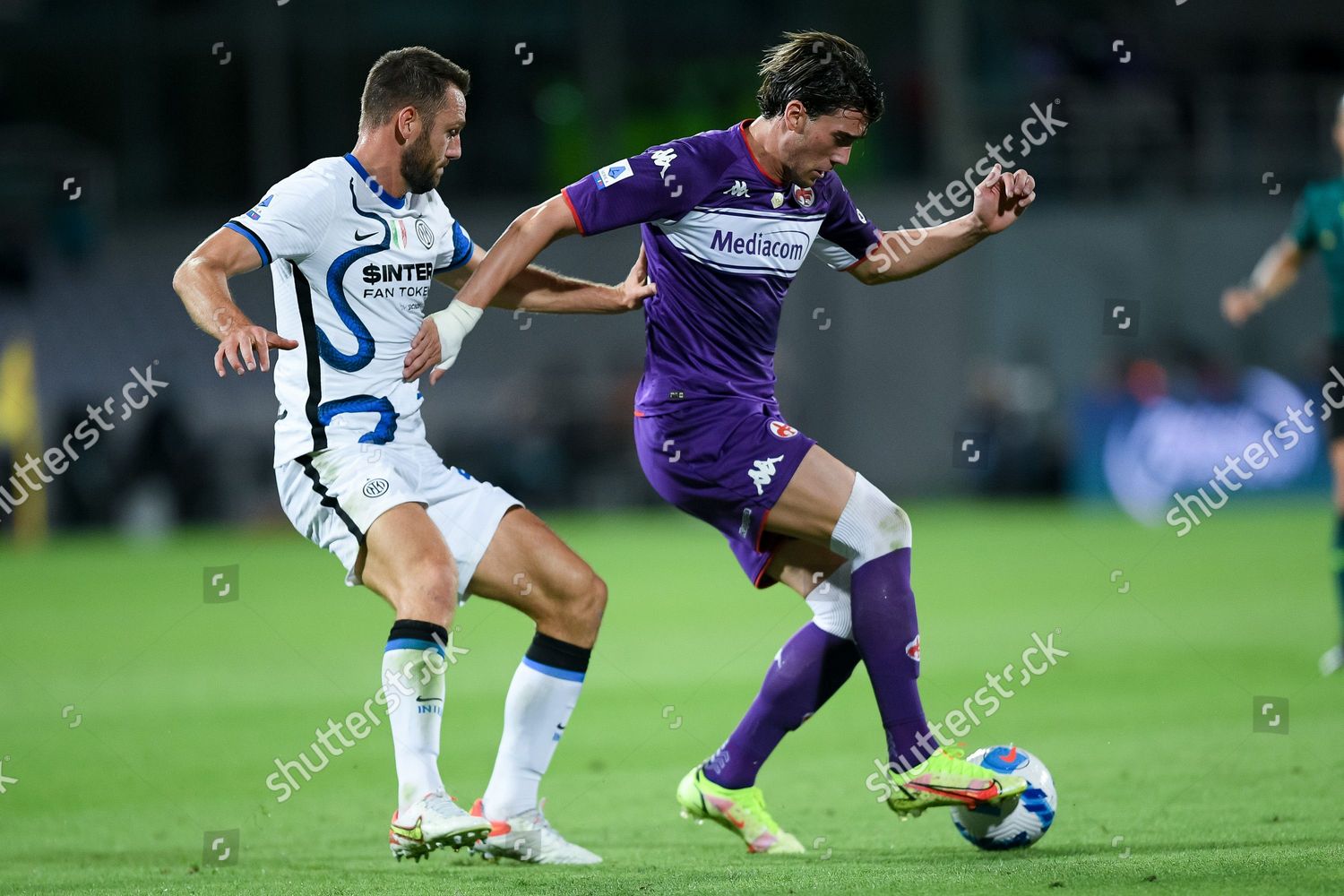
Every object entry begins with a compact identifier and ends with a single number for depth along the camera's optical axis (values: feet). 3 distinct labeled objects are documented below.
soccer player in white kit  31.17
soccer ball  32.83
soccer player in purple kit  32.14
